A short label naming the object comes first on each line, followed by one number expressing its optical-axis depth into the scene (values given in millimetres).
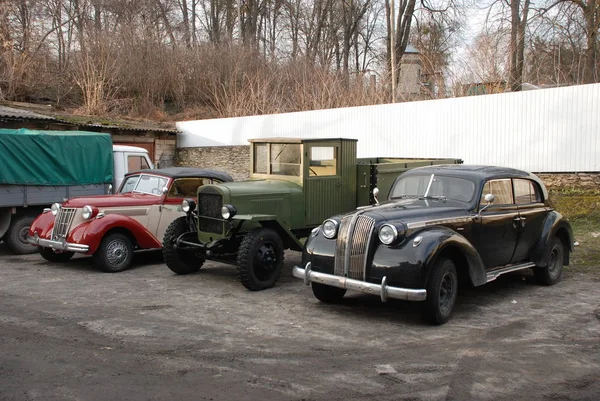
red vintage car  9391
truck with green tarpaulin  11164
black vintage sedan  6117
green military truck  8109
